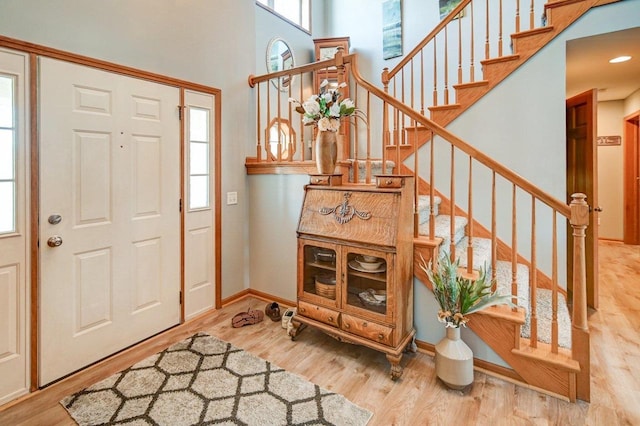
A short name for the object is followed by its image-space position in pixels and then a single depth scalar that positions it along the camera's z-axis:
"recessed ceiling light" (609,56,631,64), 2.99
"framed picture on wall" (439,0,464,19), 3.87
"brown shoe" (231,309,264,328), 2.76
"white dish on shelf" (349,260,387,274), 2.11
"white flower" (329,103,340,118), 2.37
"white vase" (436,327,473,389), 1.87
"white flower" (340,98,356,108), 2.37
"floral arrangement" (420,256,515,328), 1.87
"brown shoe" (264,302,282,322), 2.86
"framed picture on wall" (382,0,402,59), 4.23
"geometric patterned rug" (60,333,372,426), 1.70
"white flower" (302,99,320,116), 2.37
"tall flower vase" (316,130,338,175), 2.39
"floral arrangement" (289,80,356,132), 2.35
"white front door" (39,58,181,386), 1.99
